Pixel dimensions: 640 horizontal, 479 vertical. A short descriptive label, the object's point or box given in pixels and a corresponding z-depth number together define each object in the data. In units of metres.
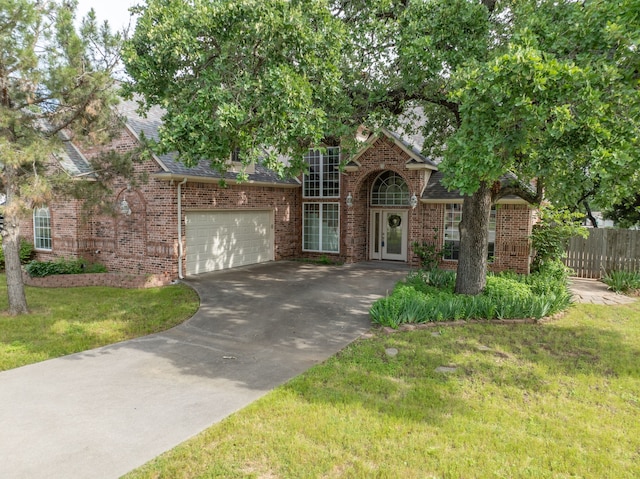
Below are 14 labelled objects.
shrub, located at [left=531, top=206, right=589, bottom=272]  13.28
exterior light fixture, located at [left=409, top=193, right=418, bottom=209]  15.89
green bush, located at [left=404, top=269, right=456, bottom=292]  11.41
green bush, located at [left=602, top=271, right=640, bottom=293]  12.82
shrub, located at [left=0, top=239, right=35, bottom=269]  16.34
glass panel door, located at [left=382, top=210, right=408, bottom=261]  17.56
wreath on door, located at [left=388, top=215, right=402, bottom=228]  17.66
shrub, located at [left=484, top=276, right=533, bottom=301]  9.87
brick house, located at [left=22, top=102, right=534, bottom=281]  13.86
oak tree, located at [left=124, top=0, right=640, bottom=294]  5.82
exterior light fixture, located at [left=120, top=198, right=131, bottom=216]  14.11
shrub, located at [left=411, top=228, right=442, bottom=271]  15.62
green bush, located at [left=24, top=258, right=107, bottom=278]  14.07
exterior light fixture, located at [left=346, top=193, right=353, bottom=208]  17.16
